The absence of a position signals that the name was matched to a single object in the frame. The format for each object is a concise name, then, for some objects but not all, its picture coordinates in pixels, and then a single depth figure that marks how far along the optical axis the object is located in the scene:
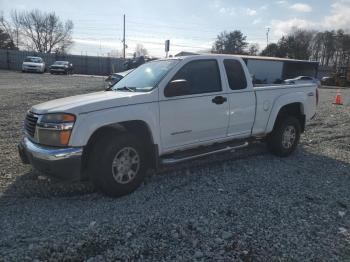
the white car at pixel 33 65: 33.91
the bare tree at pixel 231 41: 76.06
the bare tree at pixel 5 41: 62.23
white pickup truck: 4.03
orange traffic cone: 16.05
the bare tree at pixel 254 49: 71.88
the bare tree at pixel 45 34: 80.75
